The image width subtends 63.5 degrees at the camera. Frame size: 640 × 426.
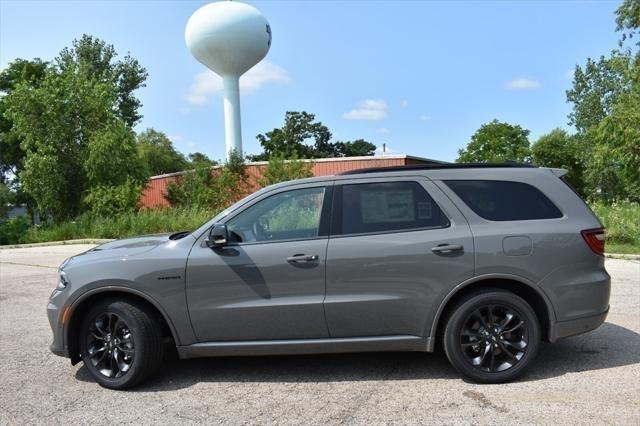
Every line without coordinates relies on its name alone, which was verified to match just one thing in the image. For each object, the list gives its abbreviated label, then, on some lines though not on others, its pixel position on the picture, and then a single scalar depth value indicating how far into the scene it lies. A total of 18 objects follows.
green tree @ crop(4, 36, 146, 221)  25.27
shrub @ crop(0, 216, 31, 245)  23.75
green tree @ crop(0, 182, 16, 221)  41.38
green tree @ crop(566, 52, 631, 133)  51.53
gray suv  4.30
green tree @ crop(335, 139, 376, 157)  94.14
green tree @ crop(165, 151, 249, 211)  27.31
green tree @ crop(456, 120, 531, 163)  69.00
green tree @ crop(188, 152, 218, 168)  29.43
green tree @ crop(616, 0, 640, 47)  28.68
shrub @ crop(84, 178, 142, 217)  23.88
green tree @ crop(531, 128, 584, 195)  48.31
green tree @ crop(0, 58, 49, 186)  39.34
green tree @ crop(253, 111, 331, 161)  83.75
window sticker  4.46
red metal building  27.05
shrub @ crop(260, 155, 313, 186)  25.02
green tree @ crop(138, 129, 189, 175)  56.03
